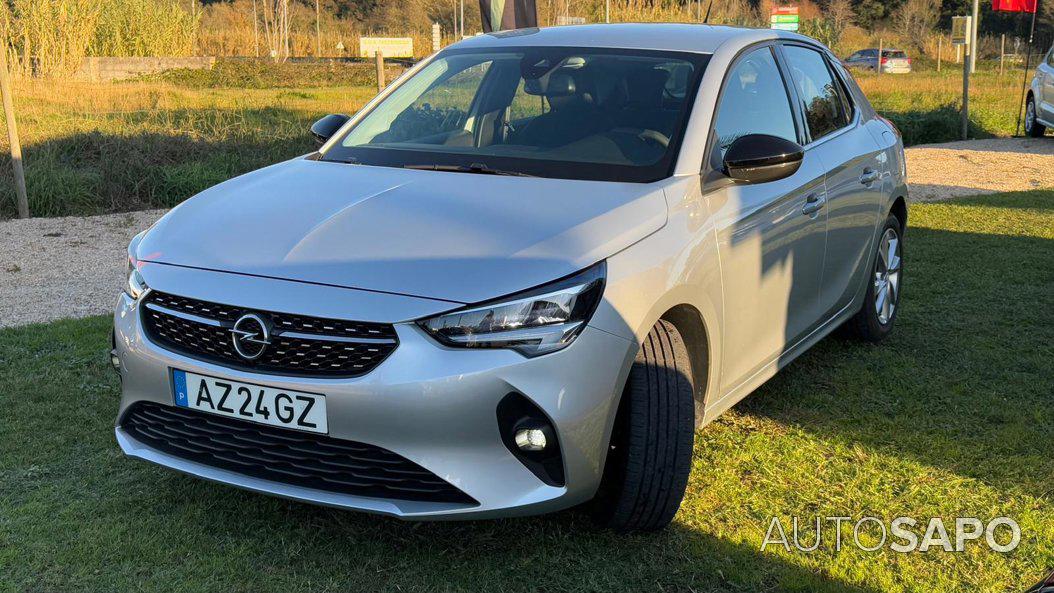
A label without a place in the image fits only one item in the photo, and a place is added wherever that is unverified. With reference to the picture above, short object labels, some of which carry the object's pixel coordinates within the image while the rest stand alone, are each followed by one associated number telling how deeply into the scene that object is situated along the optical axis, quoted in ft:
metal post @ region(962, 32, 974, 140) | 52.95
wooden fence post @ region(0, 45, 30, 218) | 28.89
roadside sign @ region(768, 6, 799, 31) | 63.89
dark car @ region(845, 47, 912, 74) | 144.15
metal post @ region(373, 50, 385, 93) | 37.45
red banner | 61.72
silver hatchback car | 9.03
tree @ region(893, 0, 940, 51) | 191.42
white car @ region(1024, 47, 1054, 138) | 53.57
